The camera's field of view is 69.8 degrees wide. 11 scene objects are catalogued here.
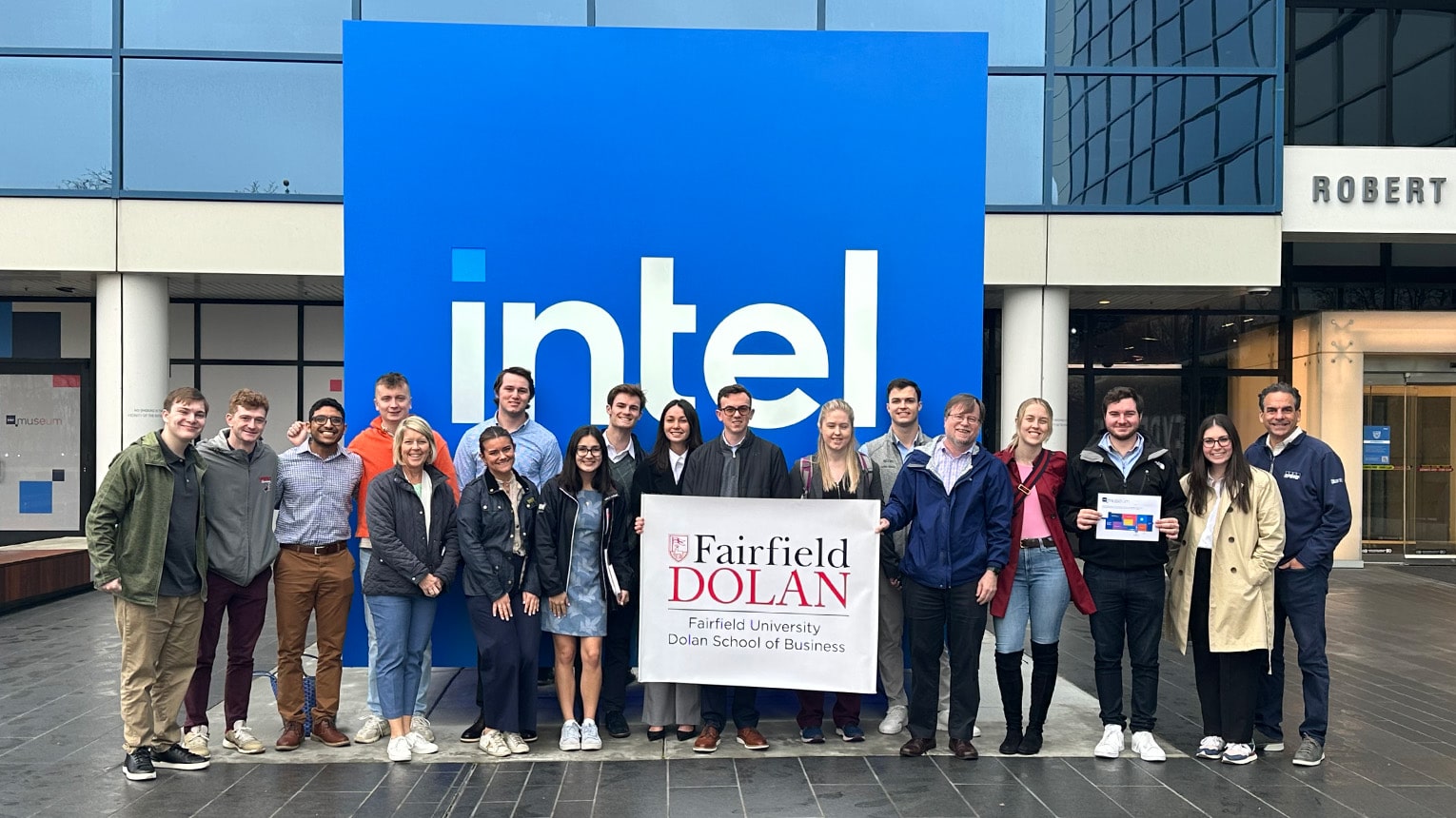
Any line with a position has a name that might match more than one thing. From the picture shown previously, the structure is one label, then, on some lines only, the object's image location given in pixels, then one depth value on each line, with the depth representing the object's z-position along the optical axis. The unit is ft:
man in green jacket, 16.12
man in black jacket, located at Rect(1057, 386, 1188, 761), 17.52
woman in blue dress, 17.94
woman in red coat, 17.79
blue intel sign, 20.72
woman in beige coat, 17.39
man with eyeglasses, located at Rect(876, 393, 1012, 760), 17.44
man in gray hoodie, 17.35
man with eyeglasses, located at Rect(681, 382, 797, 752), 18.52
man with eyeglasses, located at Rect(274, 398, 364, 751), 18.01
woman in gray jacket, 17.40
